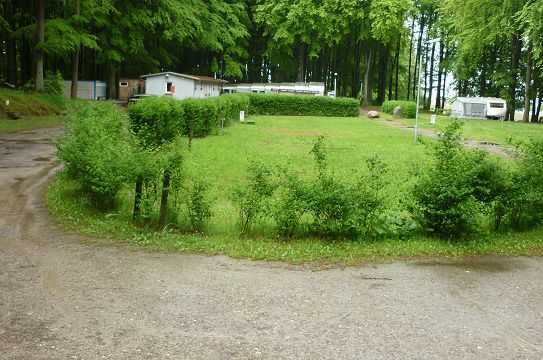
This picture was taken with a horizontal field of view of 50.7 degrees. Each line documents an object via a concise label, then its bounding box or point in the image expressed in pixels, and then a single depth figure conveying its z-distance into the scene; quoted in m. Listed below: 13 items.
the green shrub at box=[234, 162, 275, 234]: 8.07
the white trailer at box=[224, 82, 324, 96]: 50.09
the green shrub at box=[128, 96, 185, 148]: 18.00
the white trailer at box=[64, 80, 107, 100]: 46.59
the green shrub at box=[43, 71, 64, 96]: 36.19
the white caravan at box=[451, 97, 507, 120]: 48.59
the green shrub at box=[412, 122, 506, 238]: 8.05
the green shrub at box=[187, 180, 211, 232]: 8.12
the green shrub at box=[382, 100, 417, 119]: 43.06
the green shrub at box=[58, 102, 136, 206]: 8.59
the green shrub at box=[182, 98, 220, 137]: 21.83
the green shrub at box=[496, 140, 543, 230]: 8.55
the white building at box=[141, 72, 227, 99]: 44.75
